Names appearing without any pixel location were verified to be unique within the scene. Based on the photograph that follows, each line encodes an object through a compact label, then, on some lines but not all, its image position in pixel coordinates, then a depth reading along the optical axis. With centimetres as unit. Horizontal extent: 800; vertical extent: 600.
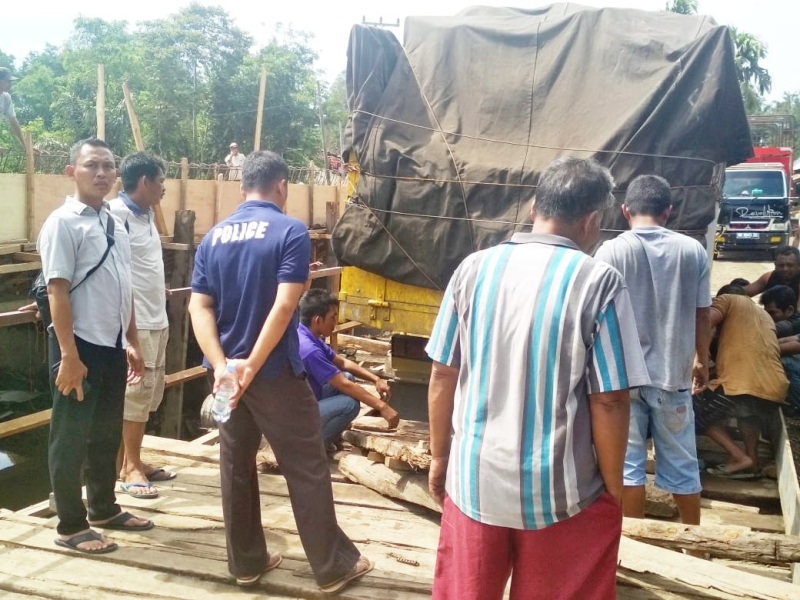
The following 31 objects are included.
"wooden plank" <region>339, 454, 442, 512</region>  372
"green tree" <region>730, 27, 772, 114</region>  2658
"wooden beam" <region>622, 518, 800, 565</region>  298
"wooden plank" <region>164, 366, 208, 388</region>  522
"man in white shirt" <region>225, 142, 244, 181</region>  1636
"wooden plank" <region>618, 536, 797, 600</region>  276
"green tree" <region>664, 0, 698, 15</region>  2323
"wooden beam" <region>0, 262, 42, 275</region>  851
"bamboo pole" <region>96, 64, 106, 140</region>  1110
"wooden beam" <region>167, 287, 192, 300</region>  496
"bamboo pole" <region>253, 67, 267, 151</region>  1538
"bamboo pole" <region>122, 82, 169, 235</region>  1148
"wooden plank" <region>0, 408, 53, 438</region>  407
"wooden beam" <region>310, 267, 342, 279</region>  645
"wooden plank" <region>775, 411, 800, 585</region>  339
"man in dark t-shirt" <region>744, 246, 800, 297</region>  550
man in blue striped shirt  184
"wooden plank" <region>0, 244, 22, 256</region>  959
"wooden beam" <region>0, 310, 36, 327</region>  387
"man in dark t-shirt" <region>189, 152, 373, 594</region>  268
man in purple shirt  391
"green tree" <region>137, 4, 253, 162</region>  2856
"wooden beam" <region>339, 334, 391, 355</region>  720
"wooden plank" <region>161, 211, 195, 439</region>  750
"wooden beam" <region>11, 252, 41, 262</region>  970
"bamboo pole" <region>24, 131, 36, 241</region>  1044
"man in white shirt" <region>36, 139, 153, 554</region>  305
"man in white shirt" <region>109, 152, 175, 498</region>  382
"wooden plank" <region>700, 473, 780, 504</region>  421
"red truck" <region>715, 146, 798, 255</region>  1725
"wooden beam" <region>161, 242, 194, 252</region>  900
